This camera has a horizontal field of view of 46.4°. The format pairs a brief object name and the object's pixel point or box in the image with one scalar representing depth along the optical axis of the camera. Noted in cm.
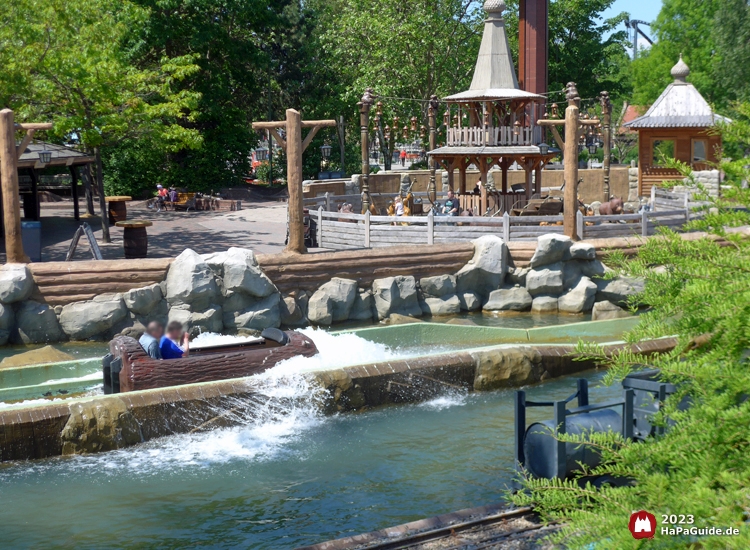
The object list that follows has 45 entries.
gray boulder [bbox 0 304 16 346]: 1475
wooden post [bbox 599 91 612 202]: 2667
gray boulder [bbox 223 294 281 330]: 1573
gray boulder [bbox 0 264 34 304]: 1469
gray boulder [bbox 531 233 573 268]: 1745
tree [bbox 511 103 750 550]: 340
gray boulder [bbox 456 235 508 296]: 1752
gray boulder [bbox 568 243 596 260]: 1764
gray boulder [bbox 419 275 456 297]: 1730
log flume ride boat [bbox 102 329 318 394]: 1048
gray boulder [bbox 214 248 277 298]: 1570
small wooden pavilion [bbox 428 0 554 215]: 2209
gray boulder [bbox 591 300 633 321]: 1703
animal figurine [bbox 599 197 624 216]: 2236
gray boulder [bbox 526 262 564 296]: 1747
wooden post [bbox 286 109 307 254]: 1662
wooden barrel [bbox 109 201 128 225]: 2562
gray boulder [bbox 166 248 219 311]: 1541
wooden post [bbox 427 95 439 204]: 2598
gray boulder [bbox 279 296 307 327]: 1622
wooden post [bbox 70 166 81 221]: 2653
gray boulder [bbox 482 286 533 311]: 1755
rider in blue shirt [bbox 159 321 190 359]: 1082
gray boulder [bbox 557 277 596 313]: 1742
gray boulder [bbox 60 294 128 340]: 1501
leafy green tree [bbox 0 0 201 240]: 2086
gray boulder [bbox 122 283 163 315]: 1522
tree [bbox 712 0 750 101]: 3866
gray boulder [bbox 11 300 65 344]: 1488
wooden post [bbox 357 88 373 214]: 2334
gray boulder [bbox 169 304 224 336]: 1538
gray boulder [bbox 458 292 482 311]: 1745
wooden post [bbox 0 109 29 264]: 1555
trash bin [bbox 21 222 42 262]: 1797
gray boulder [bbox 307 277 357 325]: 1638
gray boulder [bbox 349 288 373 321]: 1680
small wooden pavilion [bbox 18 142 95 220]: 2181
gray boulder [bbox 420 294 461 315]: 1725
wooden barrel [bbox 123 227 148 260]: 1888
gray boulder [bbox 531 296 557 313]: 1750
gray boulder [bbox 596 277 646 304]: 1755
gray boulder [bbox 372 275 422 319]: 1683
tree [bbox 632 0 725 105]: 4847
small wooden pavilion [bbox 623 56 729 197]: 3095
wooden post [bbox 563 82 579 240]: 1822
